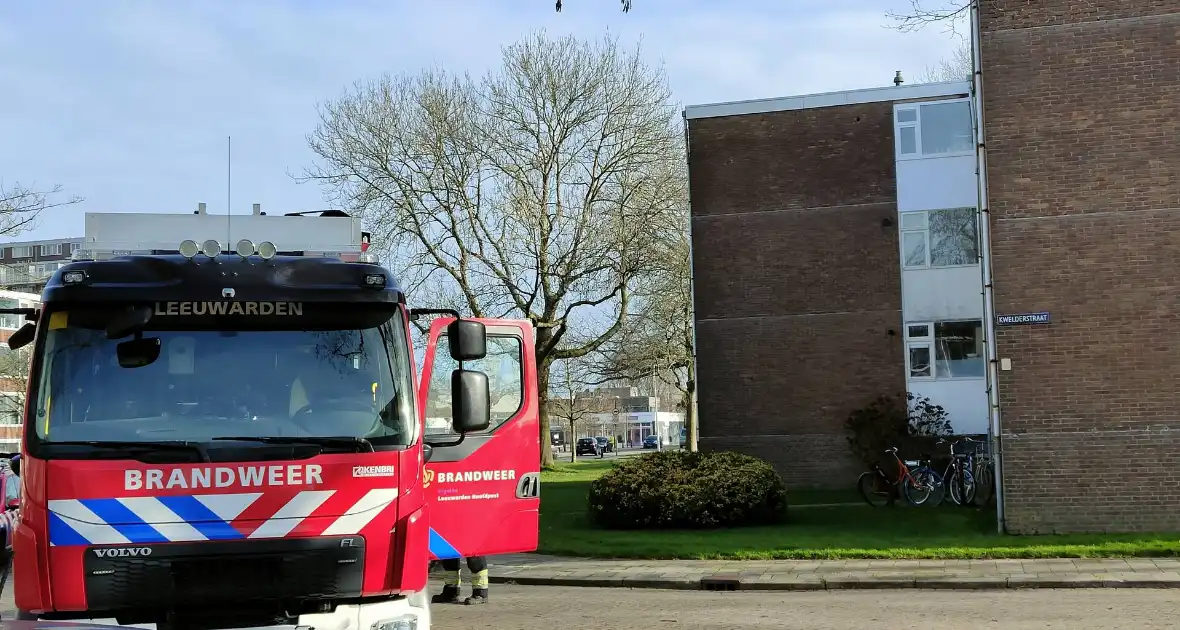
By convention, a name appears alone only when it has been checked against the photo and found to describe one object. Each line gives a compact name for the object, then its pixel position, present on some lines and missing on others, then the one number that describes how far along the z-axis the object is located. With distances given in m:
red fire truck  6.22
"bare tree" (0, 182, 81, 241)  29.48
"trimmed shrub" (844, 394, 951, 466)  27.50
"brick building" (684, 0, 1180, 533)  17.00
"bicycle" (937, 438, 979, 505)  23.36
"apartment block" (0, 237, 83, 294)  63.15
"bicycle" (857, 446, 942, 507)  23.62
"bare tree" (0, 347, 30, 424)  42.50
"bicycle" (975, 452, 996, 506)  22.09
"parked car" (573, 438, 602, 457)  86.56
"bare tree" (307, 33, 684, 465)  37.41
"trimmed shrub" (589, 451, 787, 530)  19.94
